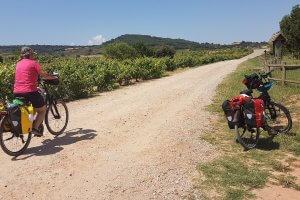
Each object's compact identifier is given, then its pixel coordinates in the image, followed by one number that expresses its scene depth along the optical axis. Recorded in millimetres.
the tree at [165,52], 75938
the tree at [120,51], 81694
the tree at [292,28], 40031
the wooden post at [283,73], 16750
